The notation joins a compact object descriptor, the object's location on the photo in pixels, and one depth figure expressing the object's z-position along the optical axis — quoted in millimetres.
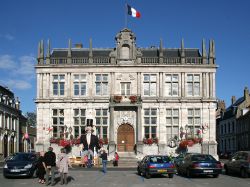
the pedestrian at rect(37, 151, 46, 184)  15025
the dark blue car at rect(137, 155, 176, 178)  16893
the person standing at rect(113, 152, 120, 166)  26562
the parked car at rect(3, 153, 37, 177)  16782
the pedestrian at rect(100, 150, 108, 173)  20108
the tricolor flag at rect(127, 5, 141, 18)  33330
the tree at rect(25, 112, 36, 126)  98722
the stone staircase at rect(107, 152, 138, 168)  27904
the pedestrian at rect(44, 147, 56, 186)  14748
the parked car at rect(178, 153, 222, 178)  16672
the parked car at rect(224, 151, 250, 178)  16793
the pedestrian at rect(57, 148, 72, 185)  14273
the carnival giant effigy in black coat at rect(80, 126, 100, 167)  17147
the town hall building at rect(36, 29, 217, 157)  32437
